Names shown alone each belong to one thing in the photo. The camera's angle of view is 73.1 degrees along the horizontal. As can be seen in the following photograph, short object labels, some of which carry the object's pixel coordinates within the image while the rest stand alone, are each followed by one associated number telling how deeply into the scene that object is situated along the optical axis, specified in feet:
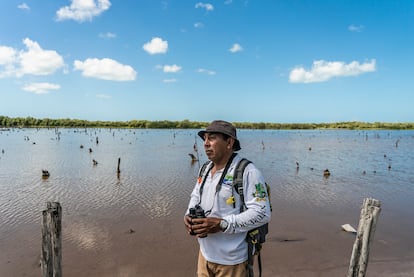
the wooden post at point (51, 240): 13.43
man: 9.15
